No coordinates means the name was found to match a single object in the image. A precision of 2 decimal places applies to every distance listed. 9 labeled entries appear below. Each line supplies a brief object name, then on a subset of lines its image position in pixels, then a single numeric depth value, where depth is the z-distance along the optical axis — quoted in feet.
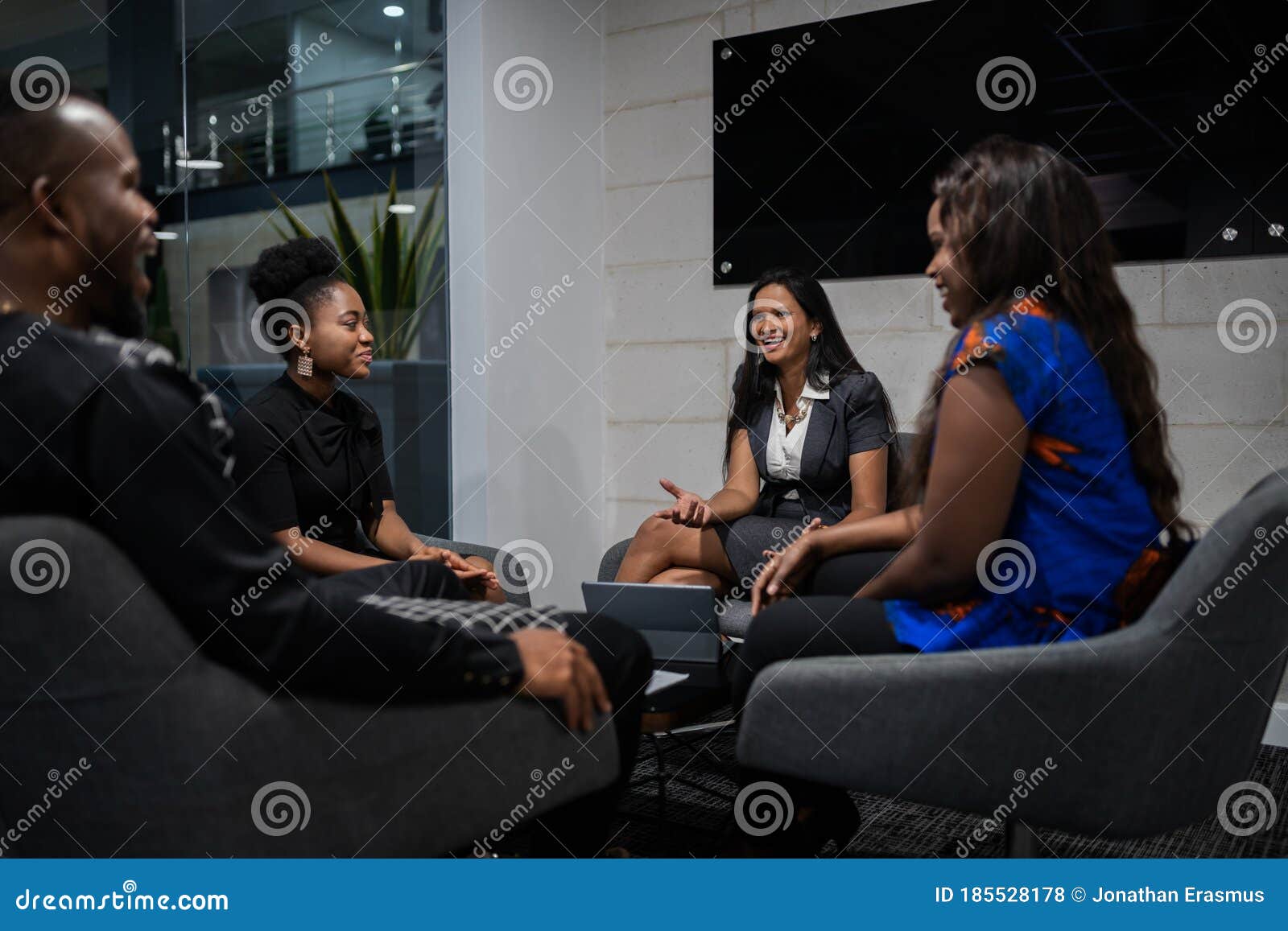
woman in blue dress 4.43
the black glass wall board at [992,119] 10.64
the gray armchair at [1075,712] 4.22
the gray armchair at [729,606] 9.45
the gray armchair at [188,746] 3.40
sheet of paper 5.79
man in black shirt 3.33
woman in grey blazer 10.03
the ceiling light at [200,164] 9.52
